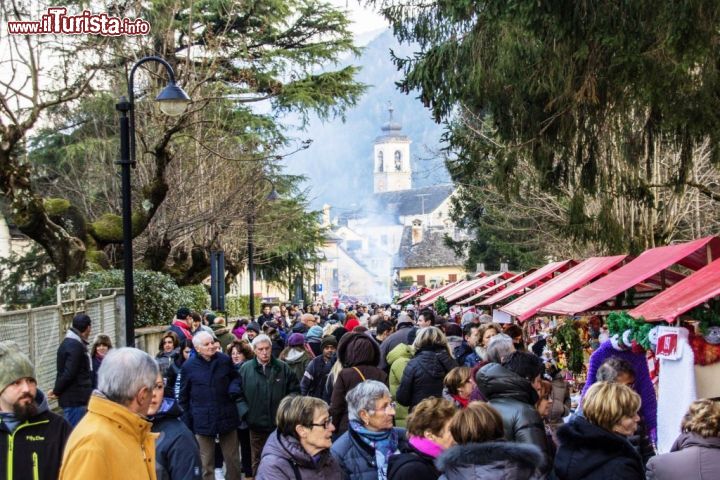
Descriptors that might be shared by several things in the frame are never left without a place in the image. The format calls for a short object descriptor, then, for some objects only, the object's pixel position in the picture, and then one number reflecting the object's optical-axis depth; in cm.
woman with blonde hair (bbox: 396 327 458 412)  1023
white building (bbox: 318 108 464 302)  13088
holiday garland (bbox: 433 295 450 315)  2838
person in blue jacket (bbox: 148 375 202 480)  648
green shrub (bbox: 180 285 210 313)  2861
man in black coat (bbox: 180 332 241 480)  1116
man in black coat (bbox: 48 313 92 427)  1216
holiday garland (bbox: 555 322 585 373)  1370
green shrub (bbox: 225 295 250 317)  4856
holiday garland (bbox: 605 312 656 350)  942
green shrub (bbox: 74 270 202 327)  2523
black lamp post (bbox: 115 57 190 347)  1395
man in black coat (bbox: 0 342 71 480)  592
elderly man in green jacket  1159
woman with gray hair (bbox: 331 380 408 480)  650
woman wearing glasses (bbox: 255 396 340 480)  609
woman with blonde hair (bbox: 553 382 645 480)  573
